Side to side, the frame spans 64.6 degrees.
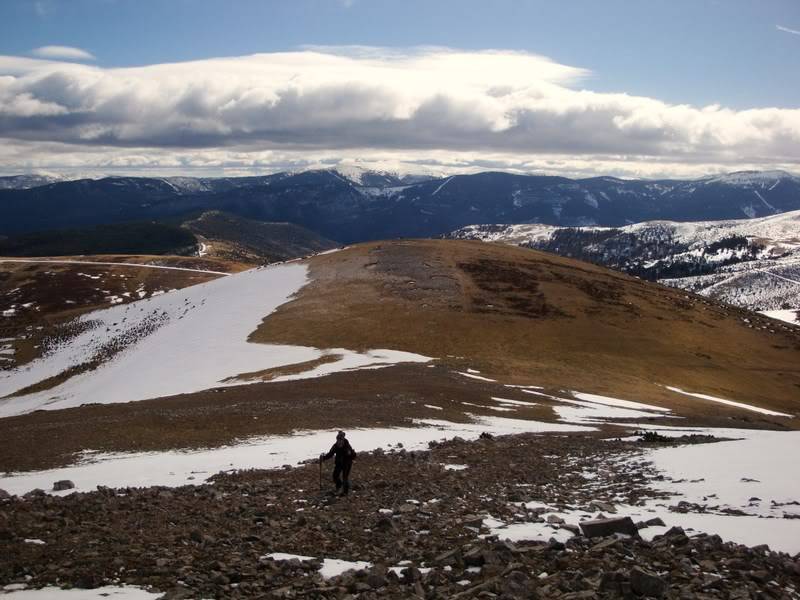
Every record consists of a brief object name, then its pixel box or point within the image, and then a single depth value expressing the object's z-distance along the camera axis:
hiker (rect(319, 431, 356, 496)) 19.30
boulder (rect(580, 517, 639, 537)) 13.49
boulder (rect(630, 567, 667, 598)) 9.97
